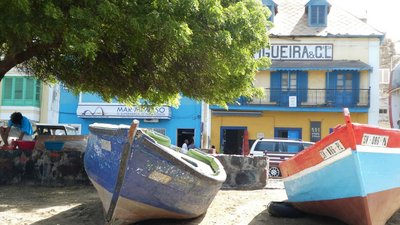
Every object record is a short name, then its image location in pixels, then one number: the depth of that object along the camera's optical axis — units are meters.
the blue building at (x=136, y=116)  29.22
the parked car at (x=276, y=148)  19.86
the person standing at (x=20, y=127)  13.04
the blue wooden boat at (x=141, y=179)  6.82
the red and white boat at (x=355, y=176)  6.69
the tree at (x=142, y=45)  7.95
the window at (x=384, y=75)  36.94
